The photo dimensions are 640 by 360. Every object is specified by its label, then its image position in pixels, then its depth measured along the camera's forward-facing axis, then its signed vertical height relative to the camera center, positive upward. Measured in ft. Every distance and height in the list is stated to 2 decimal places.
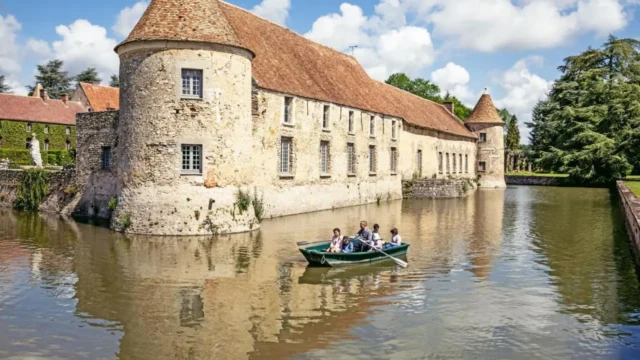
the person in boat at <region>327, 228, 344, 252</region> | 50.29 -5.65
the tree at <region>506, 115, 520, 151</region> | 301.43 +21.78
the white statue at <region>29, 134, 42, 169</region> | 100.83 +4.21
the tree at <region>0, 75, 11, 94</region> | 241.86 +37.32
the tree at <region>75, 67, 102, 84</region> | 248.52 +43.16
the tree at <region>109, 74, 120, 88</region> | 258.12 +42.79
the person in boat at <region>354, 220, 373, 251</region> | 52.46 -5.34
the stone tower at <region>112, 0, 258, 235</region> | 65.98 +6.04
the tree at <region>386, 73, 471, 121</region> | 254.27 +40.68
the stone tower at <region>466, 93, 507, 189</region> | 188.55 +11.21
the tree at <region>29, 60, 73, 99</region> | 248.93 +41.96
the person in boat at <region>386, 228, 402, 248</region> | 53.62 -5.73
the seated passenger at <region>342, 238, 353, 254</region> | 51.37 -5.99
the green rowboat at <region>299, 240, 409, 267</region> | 47.98 -6.63
